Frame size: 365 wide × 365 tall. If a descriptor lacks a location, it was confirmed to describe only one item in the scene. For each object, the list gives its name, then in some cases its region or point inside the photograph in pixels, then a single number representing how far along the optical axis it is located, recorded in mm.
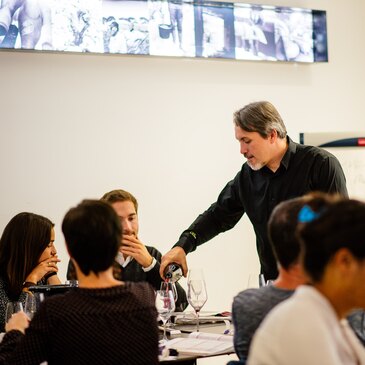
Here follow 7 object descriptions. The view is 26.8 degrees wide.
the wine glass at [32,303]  3018
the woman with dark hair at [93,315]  2145
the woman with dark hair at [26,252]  3826
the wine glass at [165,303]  3262
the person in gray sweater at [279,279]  2074
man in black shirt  3908
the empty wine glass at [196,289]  3361
